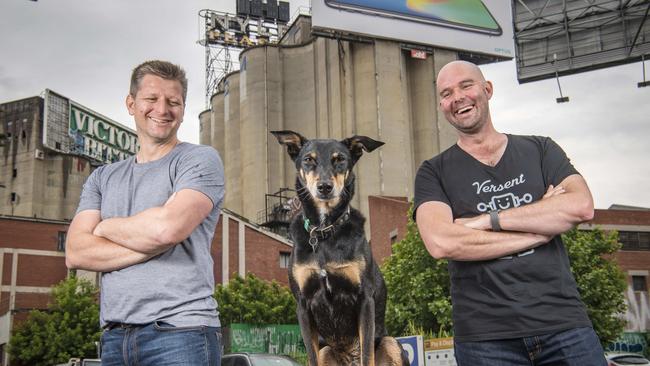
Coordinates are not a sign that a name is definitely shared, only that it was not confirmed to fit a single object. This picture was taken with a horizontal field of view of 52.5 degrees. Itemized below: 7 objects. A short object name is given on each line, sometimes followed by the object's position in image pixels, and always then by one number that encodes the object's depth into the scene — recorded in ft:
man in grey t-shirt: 10.89
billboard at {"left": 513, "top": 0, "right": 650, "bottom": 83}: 90.27
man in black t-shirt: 11.68
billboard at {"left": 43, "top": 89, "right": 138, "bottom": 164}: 233.96
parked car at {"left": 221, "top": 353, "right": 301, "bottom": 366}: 39.48
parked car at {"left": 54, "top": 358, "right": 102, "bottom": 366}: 51.62
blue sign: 38.22
